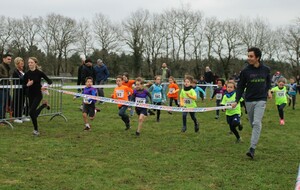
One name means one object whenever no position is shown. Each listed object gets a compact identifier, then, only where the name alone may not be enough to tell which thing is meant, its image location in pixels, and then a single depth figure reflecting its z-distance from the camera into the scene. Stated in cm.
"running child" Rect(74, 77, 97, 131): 1014
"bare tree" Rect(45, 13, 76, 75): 6669
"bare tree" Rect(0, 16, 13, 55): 6549
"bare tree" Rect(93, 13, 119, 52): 6669
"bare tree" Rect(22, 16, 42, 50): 6925
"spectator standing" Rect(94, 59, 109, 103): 1867
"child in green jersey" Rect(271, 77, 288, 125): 1284
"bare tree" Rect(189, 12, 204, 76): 6544
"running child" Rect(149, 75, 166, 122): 1300
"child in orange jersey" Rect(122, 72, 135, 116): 1235
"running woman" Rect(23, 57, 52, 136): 894
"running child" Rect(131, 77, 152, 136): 1007
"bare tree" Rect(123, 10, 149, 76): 6397
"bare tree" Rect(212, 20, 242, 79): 6462
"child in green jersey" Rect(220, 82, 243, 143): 901
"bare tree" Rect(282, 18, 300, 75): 5810
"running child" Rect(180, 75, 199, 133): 1032
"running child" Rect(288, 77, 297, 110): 1834
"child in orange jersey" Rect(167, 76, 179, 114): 1529
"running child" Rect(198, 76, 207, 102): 2213
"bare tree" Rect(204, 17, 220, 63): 6500
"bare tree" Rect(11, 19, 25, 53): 6756
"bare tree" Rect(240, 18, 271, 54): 6569
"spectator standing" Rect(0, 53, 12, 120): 1048
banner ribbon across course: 991
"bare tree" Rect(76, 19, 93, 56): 6812
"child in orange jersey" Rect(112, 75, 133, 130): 1071
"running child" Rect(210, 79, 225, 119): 1416
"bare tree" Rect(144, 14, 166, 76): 6681
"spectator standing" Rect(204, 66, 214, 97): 2488
